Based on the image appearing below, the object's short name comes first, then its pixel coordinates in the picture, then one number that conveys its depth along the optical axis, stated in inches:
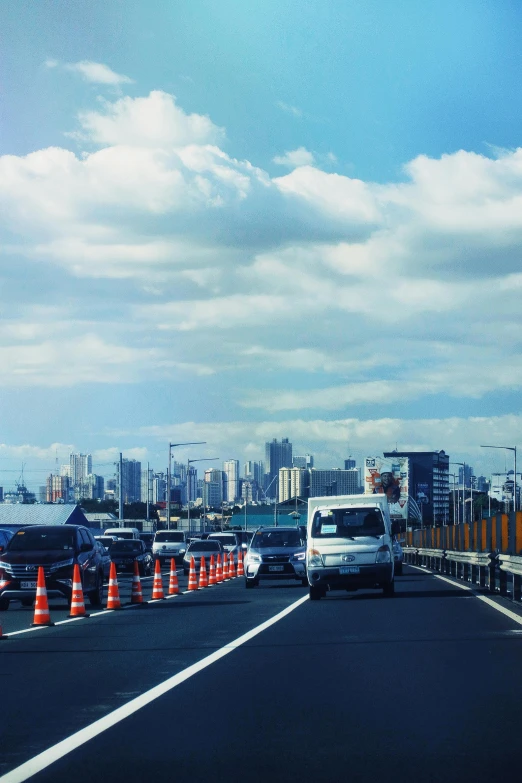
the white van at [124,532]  2642.7
